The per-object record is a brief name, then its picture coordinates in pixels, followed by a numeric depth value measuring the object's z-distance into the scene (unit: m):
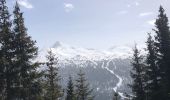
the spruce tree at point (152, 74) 18.11
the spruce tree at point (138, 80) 19.17
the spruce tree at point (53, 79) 19.10
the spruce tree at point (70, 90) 24.83
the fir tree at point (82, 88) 23.70
